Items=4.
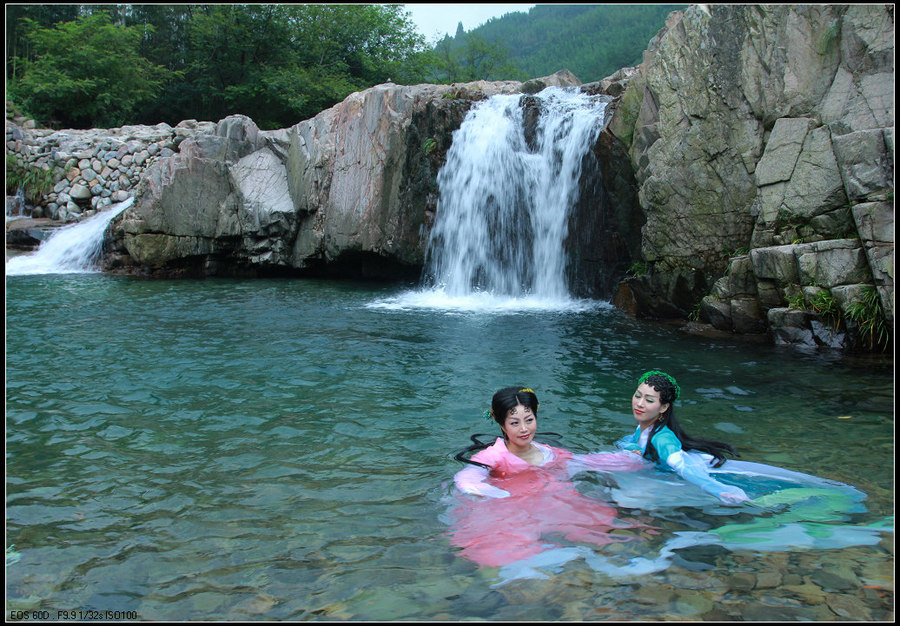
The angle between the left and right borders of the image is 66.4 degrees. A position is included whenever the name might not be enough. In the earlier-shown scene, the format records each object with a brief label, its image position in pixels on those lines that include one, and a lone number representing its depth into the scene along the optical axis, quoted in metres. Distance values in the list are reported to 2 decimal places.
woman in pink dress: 3.88
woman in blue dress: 4.72
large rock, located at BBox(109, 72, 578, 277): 16.84
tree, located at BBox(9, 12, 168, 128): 26.53
